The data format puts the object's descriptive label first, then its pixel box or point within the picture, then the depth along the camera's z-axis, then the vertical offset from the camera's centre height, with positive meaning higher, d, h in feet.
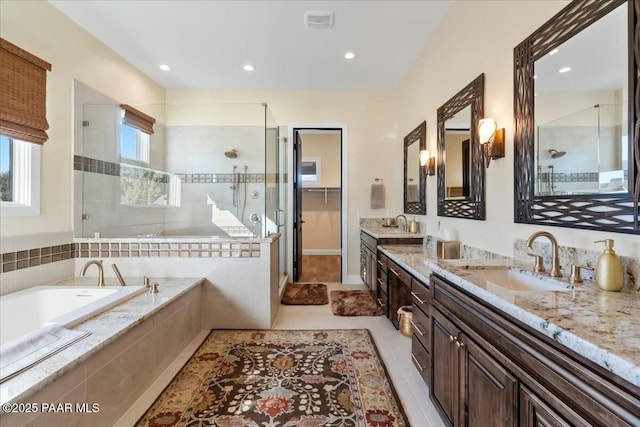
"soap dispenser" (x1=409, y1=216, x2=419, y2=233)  11.35 -0.52
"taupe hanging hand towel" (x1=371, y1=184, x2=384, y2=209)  14.74 +0.86
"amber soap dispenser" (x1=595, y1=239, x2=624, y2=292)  3.71 -0.73
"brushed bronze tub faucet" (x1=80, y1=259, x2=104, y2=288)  7.93 -1.59
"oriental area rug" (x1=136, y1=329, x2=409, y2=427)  5.57 -3.83
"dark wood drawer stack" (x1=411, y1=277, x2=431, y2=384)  6.02 -2.49
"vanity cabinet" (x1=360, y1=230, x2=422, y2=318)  9.71 -1.99
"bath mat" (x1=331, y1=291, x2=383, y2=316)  10.96 -3.63
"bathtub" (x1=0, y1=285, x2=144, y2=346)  6.57 -2.12
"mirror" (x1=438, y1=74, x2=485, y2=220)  7.35 +1.64
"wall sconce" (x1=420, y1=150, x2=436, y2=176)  10.37 +1.88
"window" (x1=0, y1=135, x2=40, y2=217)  7.32 +0.96
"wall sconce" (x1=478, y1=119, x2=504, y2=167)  6.39 +1.66
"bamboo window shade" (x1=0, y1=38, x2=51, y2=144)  6.95 +3.02
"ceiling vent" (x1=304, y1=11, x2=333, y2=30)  8.95 +6.07
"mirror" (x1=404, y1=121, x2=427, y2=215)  11.30 +1.71
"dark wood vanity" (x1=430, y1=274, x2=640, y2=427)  2.29 -1.67
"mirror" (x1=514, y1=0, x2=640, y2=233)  3.80 +1.43
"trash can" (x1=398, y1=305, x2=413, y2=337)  8.43 -3.09
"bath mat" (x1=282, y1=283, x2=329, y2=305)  12.25 -3.58
